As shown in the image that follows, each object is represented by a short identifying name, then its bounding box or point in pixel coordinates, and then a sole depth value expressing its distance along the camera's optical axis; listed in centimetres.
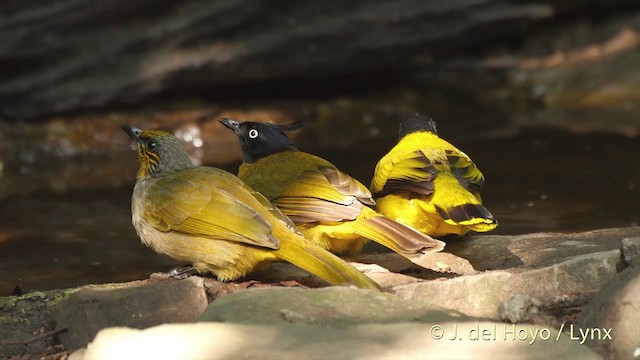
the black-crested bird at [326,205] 925
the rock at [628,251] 730
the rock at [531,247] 984
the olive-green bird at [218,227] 859
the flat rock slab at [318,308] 693
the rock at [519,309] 737
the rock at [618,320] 650
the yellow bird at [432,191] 1000
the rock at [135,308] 768
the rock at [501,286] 791
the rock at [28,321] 808
